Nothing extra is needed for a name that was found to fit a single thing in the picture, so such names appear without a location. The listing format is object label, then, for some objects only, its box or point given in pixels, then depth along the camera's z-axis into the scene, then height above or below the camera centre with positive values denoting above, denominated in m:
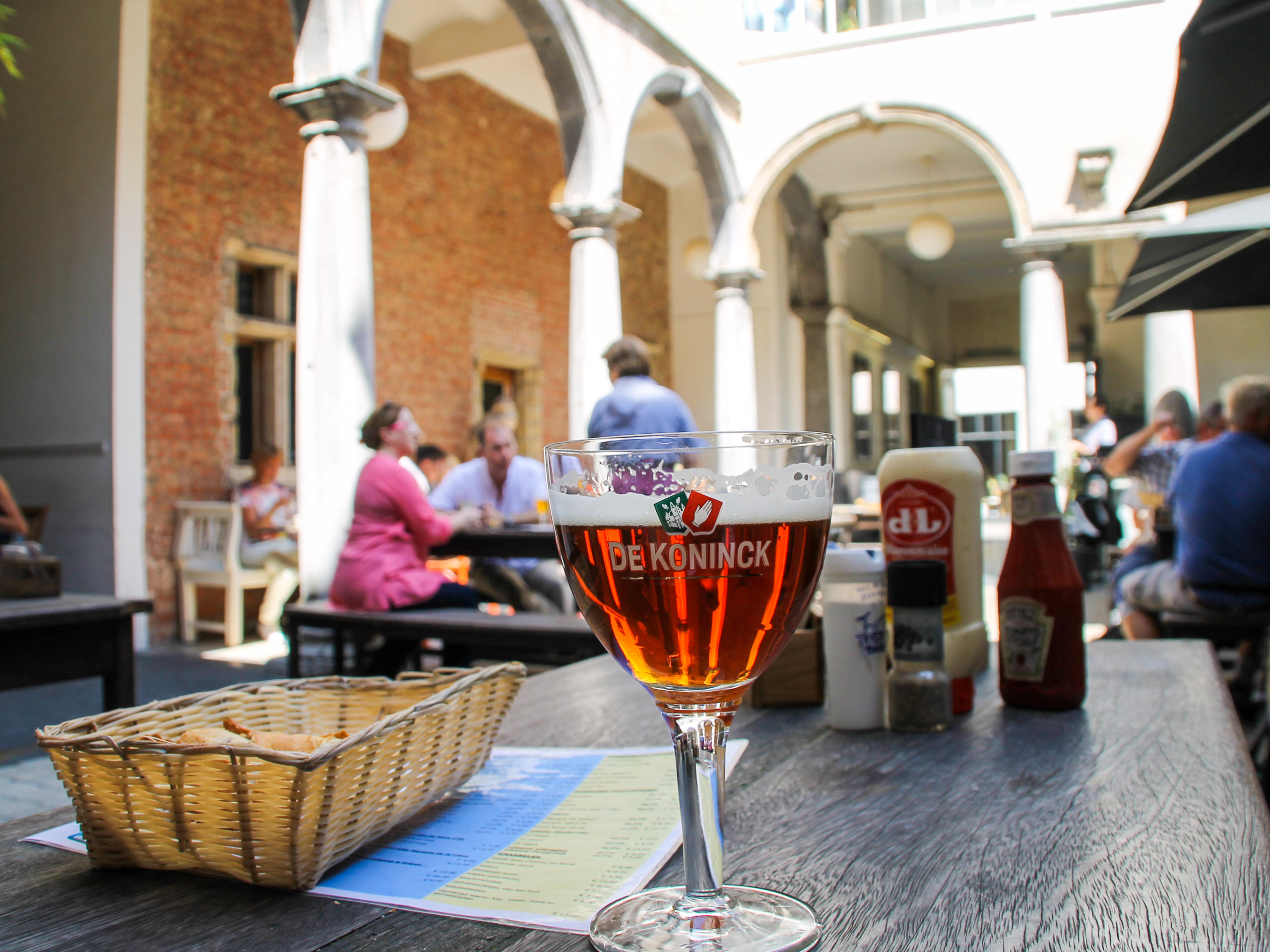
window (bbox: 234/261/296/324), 6.80 +1.54
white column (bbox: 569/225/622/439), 5.90 +1.17
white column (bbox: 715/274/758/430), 8.15 +1.26
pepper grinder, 0.87 -0.13
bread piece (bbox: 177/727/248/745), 0.57 -0.13
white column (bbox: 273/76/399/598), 4.15 +0.79
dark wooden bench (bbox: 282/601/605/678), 3.31 -0.42
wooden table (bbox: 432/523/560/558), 3.98 -0.14
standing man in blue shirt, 3.99 +0.43
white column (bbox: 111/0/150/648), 5.68 +1.13
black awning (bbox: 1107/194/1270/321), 3.56 +0.91
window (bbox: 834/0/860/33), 9.05 +4.45
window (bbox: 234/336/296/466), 6.77 +0.82
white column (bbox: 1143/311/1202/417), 7.65 +1.08
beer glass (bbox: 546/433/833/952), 0.45 -0.04
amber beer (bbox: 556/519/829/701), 0.47 -0.04
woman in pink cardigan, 3.69 -0.09
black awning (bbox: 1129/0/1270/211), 2.19 +0.95
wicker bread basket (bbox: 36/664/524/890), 0.53 -0.16
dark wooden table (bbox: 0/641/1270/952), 0.48 -0.21
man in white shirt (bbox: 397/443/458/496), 5.95 +0.29
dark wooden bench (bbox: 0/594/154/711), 2.52 -0.33
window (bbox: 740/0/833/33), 9.03 +4.48
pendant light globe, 9.22 +2.50
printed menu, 0.53 -0.21
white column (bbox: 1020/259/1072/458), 7.70 +1.27
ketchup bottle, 0.96 -0.10
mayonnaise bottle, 0.98 -0.02
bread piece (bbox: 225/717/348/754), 0.58 -0.14
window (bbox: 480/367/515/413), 9.13 +1.17
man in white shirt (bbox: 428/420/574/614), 4.74 +0.04
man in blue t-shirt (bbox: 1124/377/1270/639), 3.08 -0.07
